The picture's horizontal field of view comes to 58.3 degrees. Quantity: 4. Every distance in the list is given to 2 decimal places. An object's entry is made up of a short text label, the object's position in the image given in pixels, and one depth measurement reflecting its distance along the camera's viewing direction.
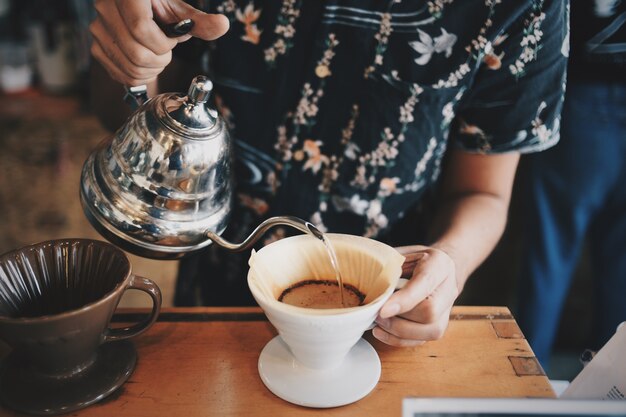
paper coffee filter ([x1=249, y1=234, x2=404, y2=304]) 0.77
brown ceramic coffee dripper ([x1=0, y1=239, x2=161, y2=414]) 0.71
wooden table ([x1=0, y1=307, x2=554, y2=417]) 0.77
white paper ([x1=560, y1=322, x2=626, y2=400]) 0.77
